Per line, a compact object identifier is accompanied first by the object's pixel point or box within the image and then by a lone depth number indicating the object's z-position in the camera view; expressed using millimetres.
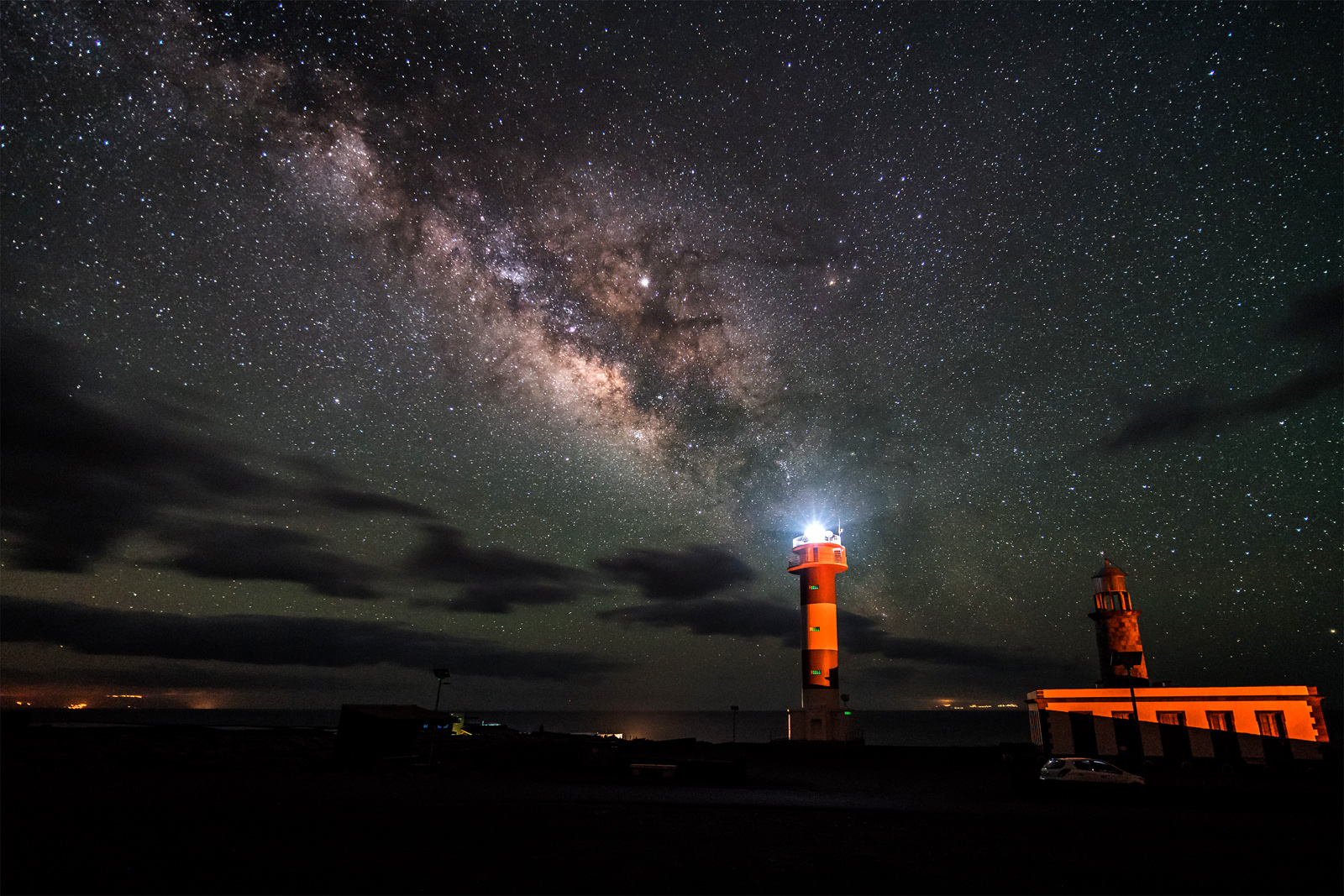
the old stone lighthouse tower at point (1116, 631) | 49562
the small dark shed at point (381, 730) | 24219
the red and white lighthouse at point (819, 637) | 45844
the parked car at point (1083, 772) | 21219
